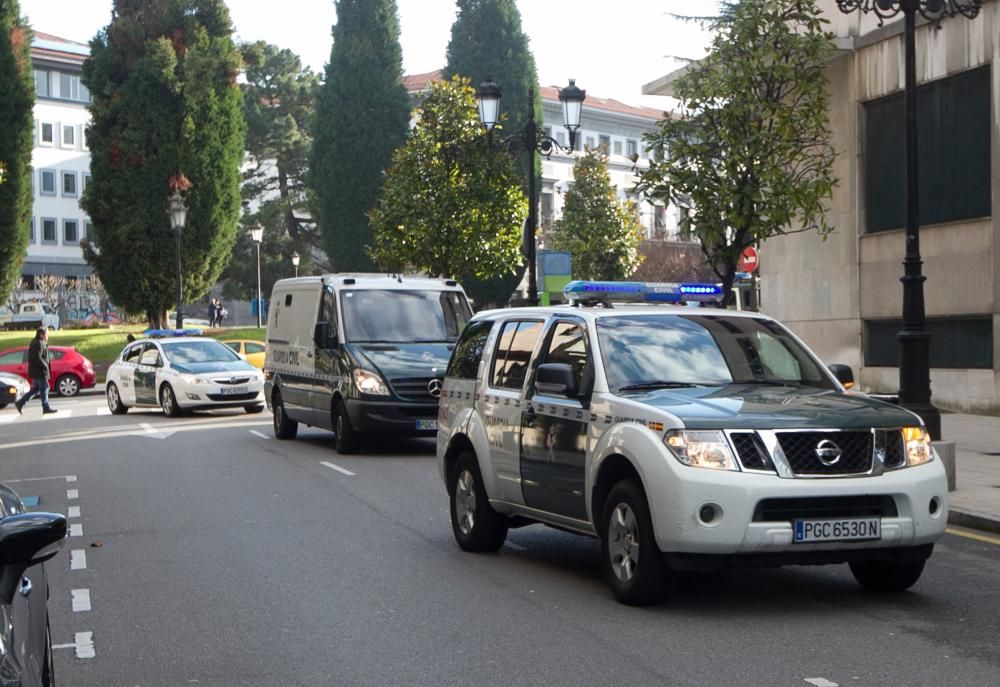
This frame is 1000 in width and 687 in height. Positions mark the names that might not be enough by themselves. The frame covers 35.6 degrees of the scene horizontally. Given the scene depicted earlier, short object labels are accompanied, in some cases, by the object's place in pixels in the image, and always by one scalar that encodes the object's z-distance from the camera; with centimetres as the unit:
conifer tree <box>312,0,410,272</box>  7300
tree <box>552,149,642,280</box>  6525
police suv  820
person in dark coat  3356
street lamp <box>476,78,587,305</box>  2580
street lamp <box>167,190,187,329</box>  4366
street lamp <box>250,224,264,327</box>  6128
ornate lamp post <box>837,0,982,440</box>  1430
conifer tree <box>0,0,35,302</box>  5738
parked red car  4434
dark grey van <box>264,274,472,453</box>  1939
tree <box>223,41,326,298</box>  8238
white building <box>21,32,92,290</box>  10000
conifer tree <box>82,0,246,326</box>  5853
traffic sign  2656
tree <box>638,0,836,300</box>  2003
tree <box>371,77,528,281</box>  3775
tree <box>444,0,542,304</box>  7325
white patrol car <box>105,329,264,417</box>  2934
